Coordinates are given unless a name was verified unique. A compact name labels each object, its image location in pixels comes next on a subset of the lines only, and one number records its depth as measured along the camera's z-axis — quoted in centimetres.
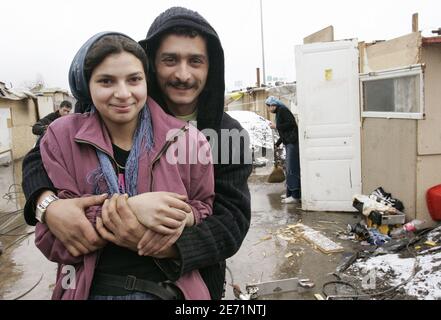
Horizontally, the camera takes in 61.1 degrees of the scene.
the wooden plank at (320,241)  475
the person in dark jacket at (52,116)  693
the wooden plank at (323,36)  605
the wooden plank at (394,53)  475
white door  582
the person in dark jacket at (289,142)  678
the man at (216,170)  119
